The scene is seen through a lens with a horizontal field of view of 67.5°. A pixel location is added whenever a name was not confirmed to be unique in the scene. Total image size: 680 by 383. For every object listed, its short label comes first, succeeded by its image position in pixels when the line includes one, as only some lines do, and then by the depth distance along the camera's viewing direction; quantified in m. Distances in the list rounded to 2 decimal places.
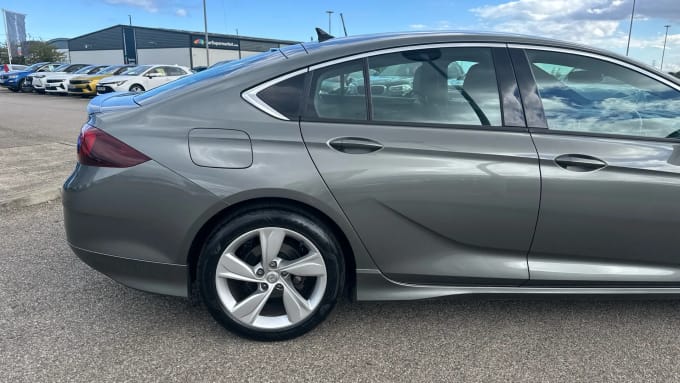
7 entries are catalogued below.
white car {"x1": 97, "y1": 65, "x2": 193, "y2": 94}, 18.78
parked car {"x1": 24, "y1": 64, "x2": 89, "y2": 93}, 23.63
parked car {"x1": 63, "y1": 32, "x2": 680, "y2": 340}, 2.41
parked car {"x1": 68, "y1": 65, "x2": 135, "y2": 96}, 21.06
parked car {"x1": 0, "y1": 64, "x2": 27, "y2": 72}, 32.91
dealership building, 54.12
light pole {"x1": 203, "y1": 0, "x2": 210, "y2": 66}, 32.53
